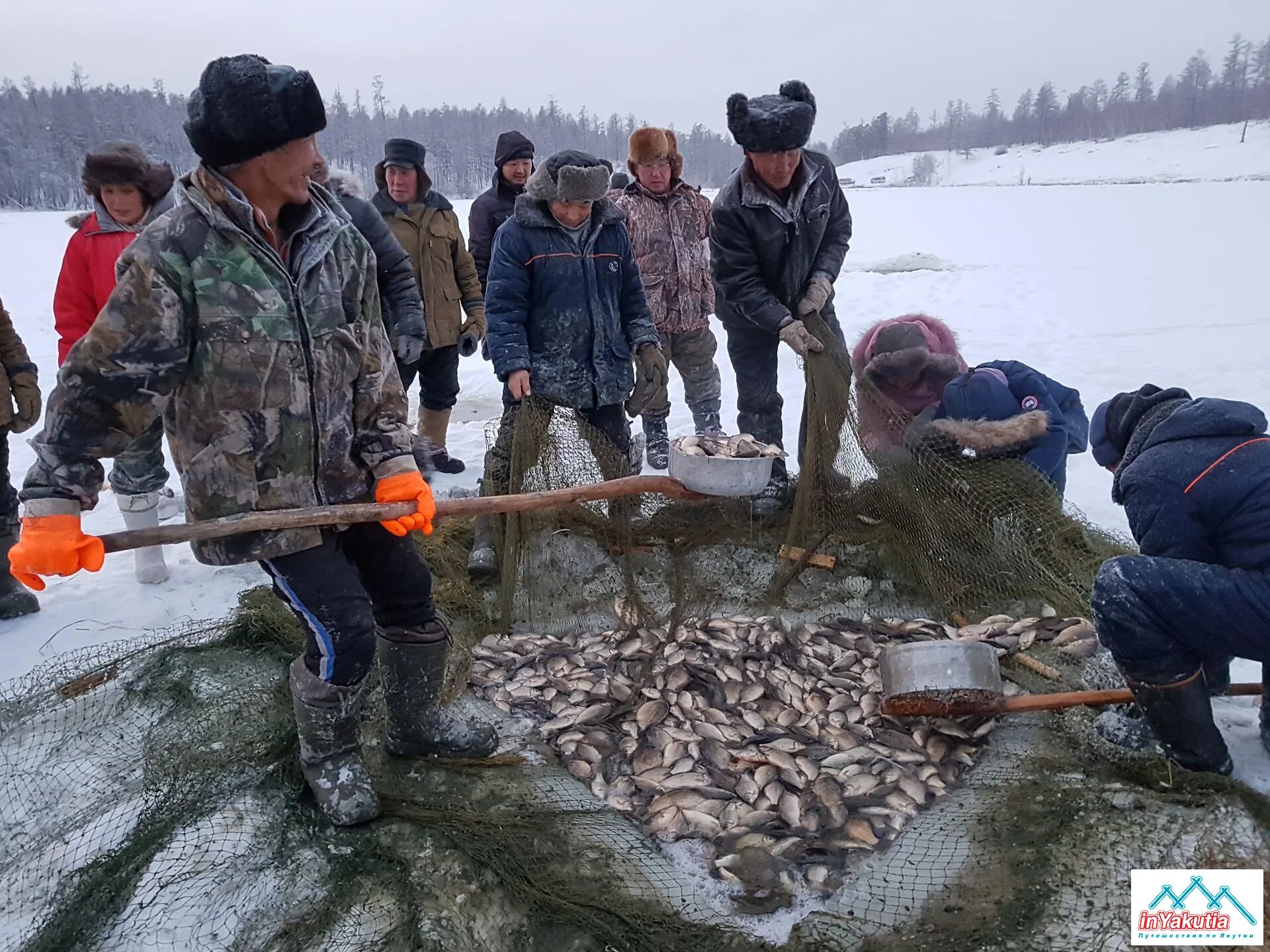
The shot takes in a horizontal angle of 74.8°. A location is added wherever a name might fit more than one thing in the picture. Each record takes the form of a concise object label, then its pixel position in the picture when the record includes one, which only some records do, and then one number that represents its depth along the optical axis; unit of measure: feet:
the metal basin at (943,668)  9.95
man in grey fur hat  13.51
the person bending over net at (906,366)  14.11
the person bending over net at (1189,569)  8.28
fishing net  7.49
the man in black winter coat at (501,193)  19.72
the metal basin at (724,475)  11.14
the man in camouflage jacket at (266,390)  6.81
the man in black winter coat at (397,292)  14.96
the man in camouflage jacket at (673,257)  18.71
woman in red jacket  12.71
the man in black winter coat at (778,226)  14.46
